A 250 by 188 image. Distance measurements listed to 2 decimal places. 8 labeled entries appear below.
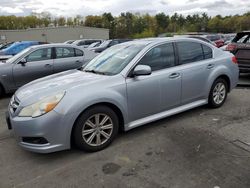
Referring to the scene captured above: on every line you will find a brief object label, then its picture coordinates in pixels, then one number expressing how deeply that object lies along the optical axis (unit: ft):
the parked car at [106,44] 44.49
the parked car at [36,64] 17.97
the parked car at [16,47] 41.38
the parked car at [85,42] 56.81
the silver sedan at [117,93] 8.49
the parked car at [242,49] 18.51
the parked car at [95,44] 50.26
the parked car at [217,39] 53.16
